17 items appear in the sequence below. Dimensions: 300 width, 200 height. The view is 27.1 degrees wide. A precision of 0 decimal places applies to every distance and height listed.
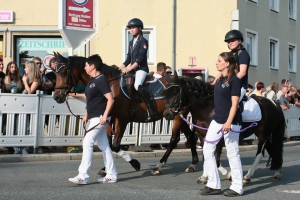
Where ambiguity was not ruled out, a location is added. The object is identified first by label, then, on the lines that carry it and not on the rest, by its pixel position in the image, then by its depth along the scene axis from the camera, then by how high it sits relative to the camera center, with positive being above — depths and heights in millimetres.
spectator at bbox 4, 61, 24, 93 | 14750 +849
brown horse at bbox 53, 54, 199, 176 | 10867 +290
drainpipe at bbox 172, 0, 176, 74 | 27598 +3598
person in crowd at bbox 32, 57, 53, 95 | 15477 +830
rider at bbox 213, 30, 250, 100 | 9352 +990
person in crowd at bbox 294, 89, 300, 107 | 22820 +785
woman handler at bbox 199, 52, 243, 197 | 8625 -237
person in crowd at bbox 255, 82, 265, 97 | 18984 +936
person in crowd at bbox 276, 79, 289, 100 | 21066 +911
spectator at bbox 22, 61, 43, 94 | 14938 +909
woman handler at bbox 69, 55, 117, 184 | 9438 -11
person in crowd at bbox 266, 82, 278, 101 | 20447 +920
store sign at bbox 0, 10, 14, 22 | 27125 +4335
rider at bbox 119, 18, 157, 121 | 11352 +1020
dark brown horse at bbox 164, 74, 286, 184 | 9695 +52
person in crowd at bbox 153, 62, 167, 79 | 15289 +1229
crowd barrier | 14078 -129
